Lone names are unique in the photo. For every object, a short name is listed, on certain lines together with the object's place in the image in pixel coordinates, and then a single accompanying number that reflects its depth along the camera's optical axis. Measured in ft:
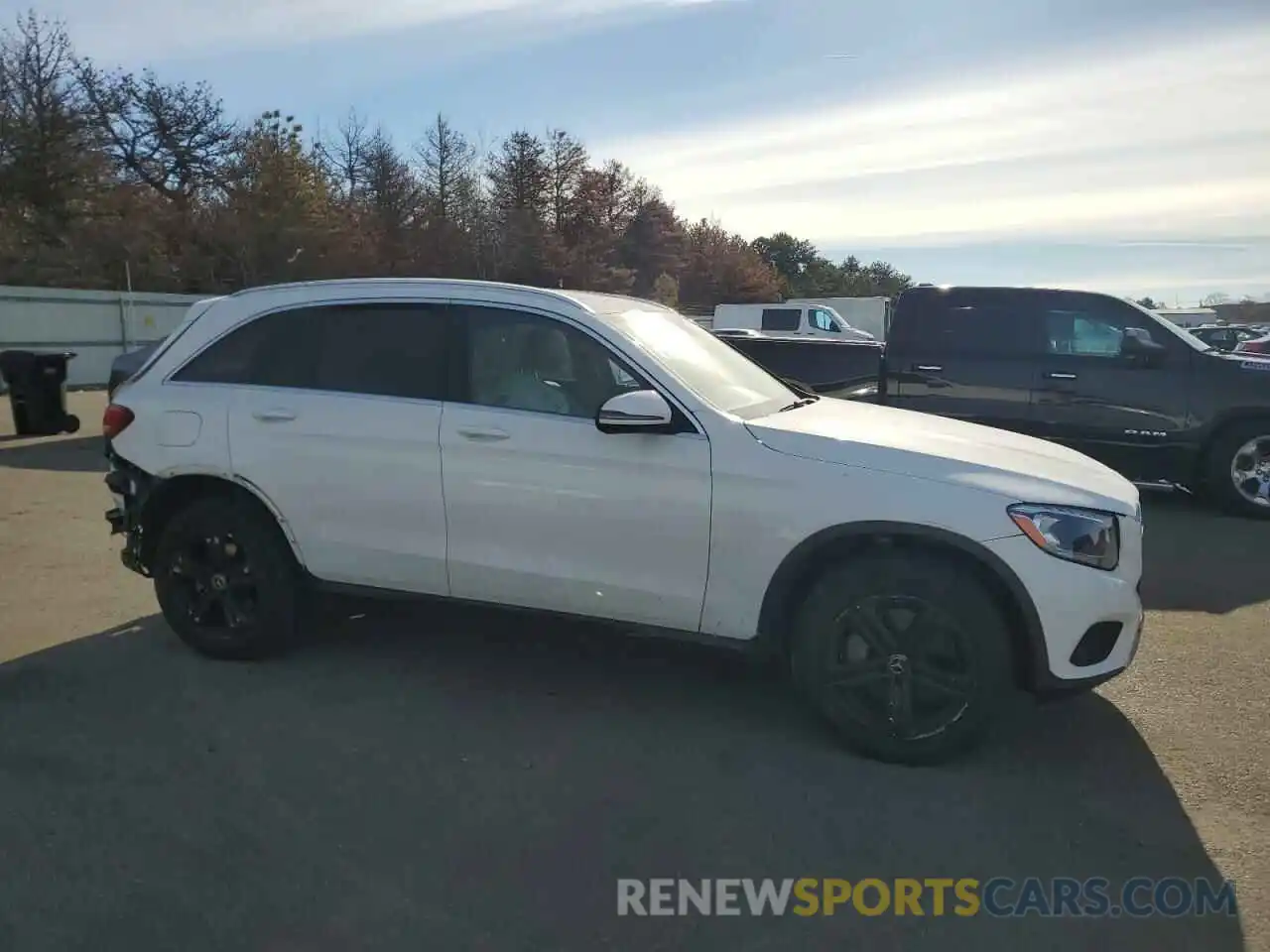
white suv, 12.70
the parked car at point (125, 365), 34.47
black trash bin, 45.24
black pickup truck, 29.40
